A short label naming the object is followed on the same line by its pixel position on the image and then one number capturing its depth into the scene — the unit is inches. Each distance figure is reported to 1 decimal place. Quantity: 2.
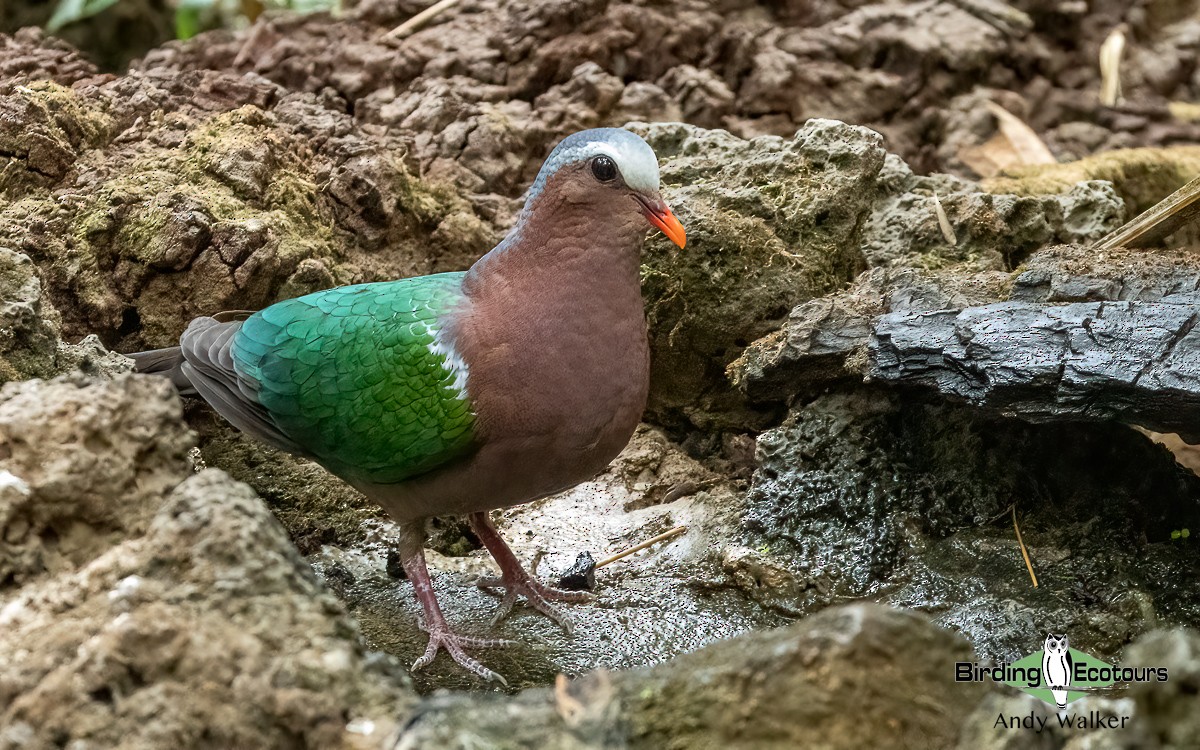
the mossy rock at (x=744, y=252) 369.7
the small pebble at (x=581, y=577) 335.9
